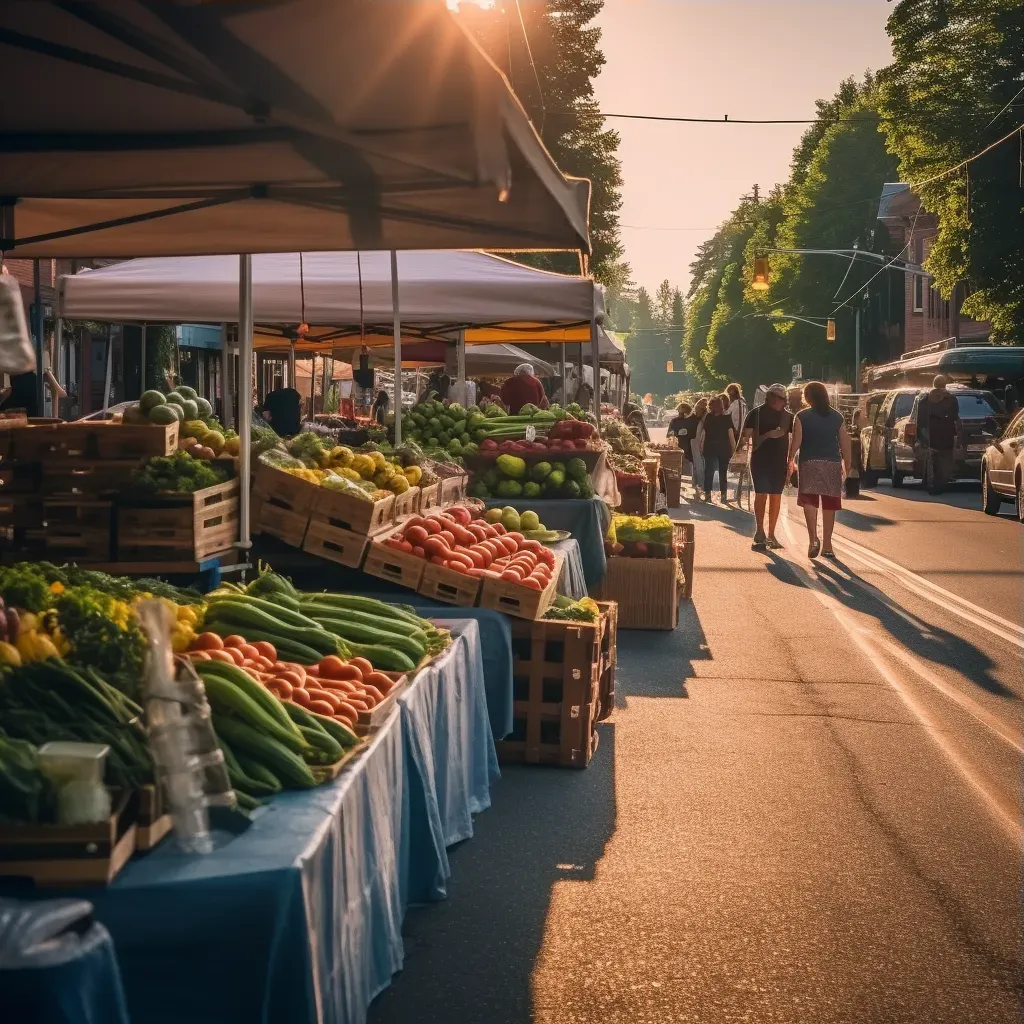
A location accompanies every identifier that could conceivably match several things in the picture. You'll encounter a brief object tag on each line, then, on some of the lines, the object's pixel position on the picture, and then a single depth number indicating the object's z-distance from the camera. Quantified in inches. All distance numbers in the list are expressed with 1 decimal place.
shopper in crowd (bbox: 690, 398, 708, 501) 1128.2
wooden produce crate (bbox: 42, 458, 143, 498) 298.8
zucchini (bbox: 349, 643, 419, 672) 207.2
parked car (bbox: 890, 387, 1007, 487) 1162.0
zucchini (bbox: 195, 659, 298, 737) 156.9
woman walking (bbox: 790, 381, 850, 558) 645.3
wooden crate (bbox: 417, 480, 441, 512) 367.2
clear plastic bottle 127.2
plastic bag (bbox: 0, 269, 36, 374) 168.1
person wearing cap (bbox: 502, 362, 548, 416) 684.1
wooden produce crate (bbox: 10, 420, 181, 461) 300.2
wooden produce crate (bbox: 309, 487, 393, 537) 299.3
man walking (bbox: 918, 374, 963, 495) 1130.0
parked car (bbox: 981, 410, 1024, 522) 863.7
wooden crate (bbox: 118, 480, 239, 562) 288.4
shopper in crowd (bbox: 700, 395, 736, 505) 1029.8
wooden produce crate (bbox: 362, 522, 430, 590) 293.4
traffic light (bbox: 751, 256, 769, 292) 1453.0
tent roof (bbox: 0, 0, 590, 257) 174.7
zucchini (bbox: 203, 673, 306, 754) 151.2
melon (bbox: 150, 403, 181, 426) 311.6
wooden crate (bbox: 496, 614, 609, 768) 287.4
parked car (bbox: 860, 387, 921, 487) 1268.5
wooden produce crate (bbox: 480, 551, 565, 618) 287.0
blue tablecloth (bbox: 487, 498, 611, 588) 454.9
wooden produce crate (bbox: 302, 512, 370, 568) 300.5
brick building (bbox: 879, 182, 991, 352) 2573.8
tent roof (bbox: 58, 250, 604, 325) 474.9
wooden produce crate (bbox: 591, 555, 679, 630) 462.9
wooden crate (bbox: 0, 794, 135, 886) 116.7
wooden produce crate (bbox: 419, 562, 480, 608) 288.7
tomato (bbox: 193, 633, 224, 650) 181.9
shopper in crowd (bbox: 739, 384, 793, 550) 689.6
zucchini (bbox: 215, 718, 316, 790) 145.6
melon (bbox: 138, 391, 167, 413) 325.1
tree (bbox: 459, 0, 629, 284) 1756.9
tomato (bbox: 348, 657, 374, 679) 199.1
